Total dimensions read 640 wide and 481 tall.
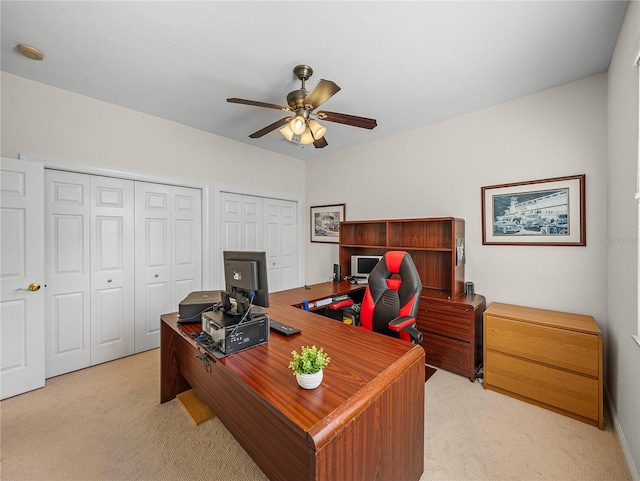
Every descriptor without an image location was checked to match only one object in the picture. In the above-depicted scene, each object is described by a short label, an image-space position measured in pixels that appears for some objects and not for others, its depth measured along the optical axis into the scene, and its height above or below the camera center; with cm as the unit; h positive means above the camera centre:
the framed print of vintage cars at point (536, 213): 236 +27
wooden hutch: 255 -59
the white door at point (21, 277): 223 -31
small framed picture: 435 +33
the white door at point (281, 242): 444 -2
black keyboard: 165 -57
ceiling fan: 193 +102
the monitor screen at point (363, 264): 355 -33
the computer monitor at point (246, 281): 163 -25
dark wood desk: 93 -66
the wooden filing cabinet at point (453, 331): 252 -90
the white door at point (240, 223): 384 +28
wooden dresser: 196 -96
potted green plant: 107 -52
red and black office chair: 208 -49
